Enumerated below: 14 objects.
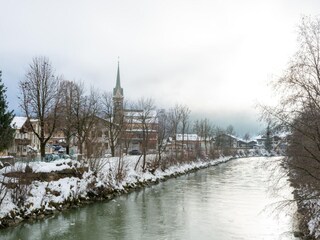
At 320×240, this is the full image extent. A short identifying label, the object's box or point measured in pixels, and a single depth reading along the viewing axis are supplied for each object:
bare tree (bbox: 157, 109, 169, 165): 59.71
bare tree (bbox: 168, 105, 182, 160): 77.30
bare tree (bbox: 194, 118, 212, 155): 109.00
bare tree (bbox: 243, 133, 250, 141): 195.25
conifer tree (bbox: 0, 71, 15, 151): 31.31
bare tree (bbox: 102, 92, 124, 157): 59.60
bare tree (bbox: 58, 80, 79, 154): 44.62
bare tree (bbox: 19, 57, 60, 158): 37.97
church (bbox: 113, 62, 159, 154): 55.60
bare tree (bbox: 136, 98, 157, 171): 51.21
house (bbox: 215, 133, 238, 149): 128.75
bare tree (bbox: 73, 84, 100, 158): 49.28
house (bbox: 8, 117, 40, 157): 57.37
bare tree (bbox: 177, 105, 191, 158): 85.46
